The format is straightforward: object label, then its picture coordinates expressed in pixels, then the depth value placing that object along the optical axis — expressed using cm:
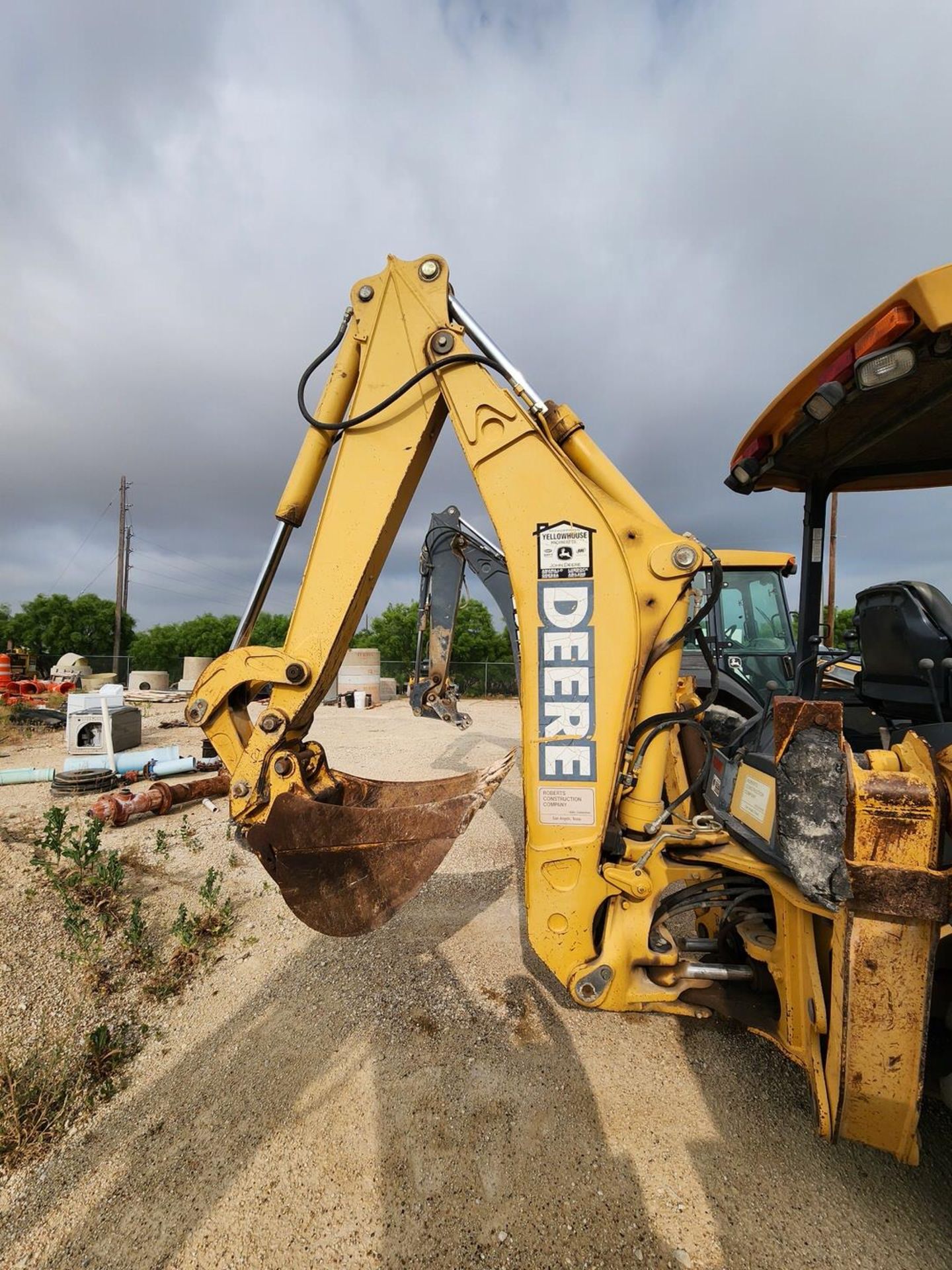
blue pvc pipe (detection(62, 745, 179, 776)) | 688
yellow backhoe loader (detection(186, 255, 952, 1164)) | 159
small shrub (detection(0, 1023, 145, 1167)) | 210
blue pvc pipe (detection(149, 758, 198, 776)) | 727
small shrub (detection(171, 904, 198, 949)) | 340
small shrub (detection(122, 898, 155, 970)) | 322
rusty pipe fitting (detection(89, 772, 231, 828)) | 562
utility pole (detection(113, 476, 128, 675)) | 2712
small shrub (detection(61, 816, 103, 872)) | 391
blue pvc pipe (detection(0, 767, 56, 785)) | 720
